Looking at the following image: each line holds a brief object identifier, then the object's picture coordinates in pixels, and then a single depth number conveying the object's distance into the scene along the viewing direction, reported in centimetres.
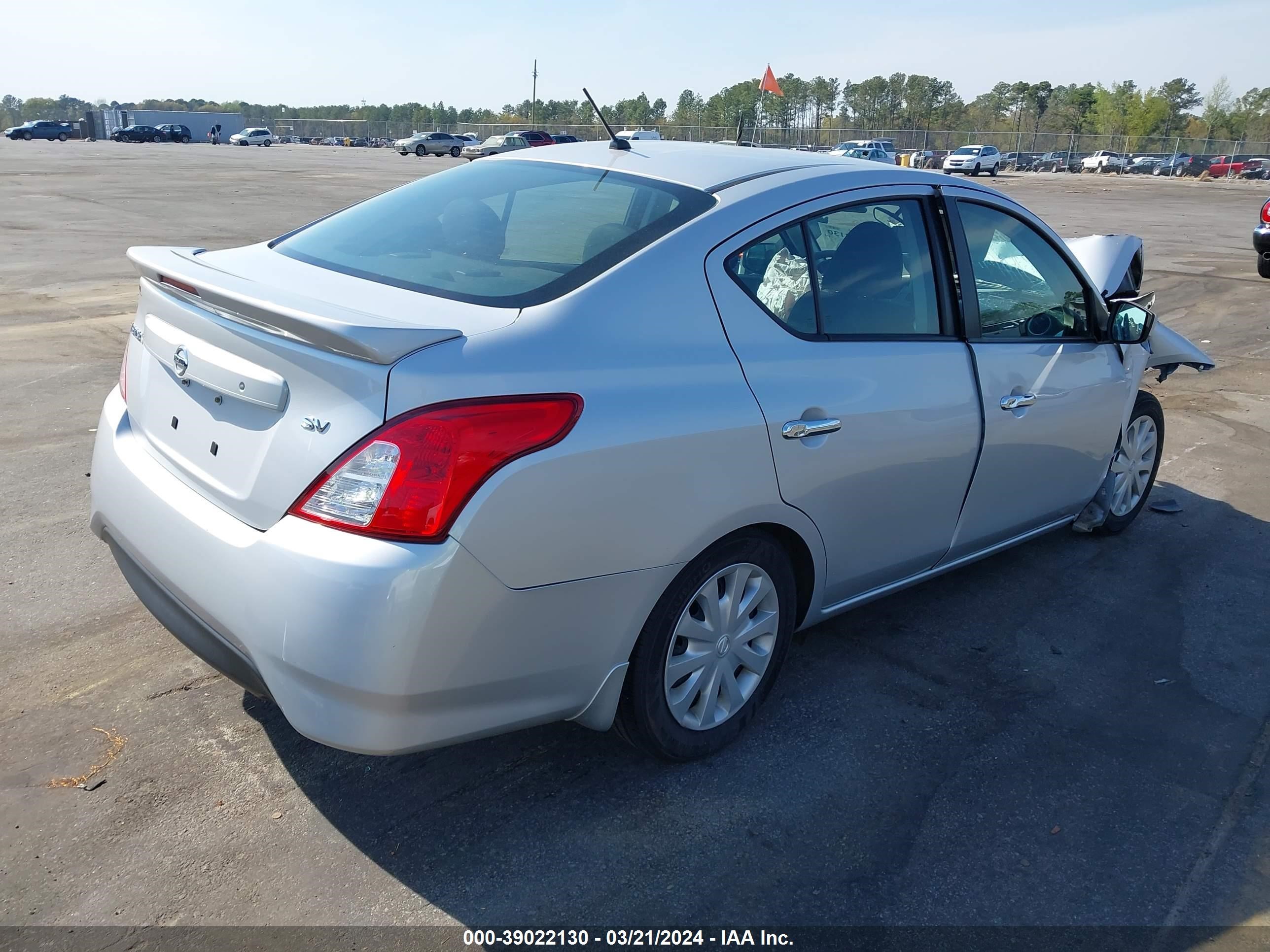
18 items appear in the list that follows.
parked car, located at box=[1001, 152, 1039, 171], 6788
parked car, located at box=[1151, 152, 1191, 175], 6531
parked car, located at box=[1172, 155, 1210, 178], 6556
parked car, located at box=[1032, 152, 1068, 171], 6762
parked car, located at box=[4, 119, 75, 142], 7375
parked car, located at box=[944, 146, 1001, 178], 5069
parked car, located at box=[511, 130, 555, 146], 4832
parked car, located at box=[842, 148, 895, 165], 4291
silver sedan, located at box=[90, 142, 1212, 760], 228
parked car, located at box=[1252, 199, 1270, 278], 1436
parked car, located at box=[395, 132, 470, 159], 6181
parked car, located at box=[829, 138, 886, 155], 4953
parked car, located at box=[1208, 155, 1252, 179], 6228
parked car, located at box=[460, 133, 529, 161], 4722
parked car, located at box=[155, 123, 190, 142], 7944
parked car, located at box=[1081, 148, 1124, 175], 6556
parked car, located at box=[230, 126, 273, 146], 8075
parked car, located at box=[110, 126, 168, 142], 7431
